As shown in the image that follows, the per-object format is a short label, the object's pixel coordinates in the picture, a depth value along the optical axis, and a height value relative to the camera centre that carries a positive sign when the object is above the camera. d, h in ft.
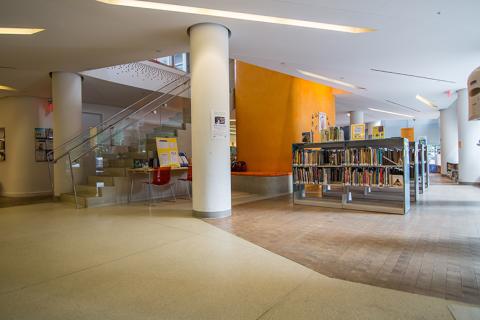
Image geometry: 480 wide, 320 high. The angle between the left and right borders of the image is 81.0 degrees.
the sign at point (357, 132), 18.27 +1.64
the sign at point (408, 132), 48.21 +4.06
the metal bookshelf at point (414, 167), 21.81 -0.91
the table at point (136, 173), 22.13 -0.97
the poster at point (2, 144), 31.33 +2.39
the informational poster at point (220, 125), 16.06 +2.04
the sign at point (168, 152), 23.62 +0.81
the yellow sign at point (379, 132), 17.78 +1.55
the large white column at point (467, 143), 31.27 +1.21
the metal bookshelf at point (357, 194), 17.11 -2.66
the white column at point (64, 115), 24.52 +4.30
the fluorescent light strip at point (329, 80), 27.96 +8.38
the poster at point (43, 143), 31.32 +2.40
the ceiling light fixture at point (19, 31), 15.96 +7.71
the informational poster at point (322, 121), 22.17 +2.91
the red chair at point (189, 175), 23.06 -1.17
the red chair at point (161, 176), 21.26 -1.10
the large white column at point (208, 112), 16.01 +2.79
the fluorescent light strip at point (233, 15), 13.81 +7.80
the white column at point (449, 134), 44.04 +3.23
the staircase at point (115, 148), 22.94 +1.36
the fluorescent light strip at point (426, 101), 37.37 +7.65
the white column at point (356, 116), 51.01 +7.40
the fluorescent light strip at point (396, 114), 49.16 +7.93
